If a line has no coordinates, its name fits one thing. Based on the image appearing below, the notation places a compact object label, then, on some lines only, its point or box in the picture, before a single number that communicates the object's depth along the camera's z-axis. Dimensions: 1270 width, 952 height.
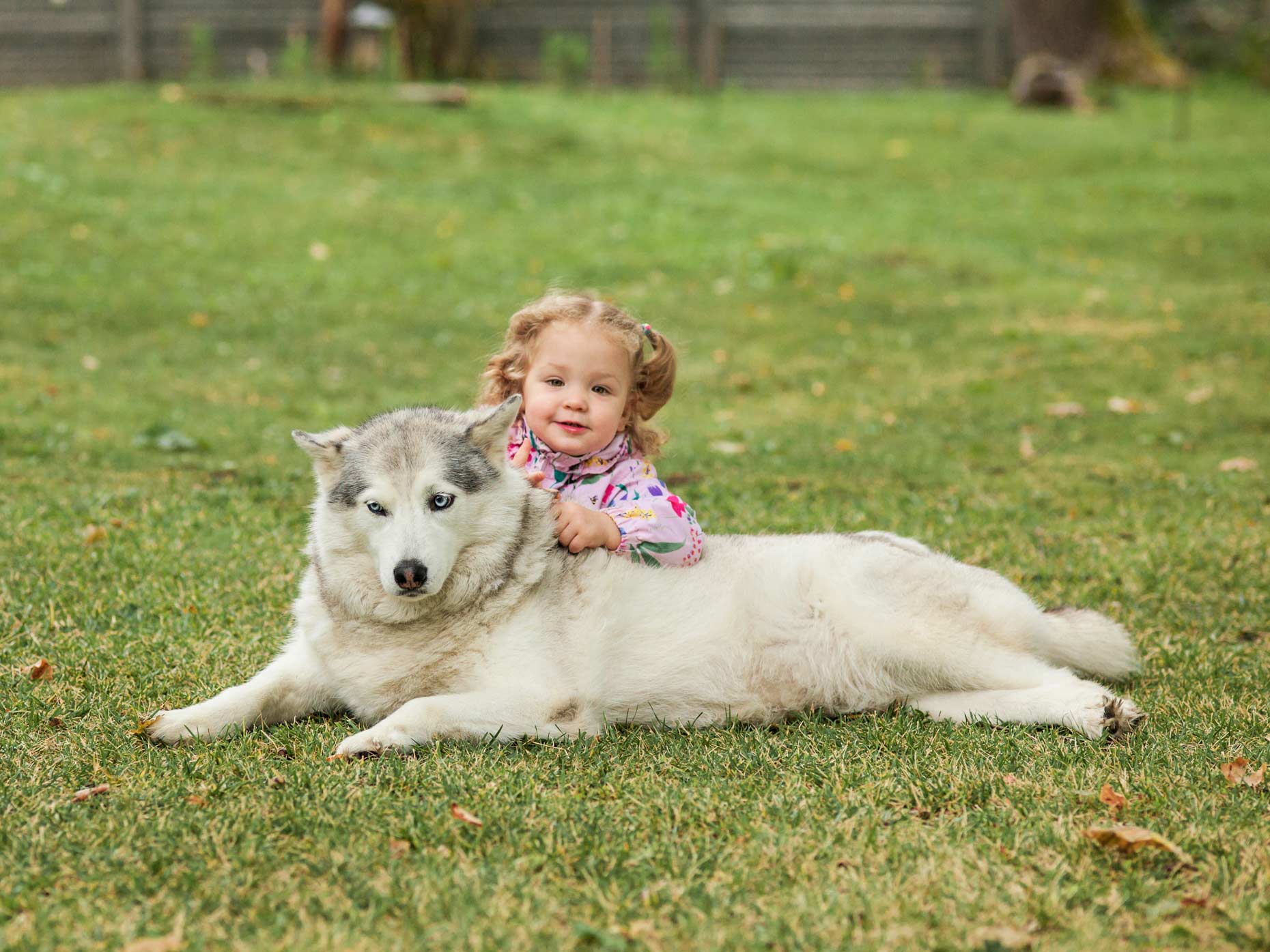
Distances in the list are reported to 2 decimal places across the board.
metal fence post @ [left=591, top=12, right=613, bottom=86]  23.11
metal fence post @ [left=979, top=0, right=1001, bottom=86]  23.06
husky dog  3.94
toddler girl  4.45
